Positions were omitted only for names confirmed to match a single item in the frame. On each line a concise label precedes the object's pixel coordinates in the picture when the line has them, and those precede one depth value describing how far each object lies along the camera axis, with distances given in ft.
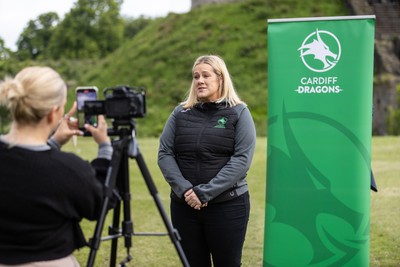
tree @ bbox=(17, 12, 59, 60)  198.18
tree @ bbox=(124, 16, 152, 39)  214.69
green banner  13.46
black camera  8.71
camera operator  7.46
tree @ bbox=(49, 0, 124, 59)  166.81
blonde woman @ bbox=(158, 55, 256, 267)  12.00
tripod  8.51
